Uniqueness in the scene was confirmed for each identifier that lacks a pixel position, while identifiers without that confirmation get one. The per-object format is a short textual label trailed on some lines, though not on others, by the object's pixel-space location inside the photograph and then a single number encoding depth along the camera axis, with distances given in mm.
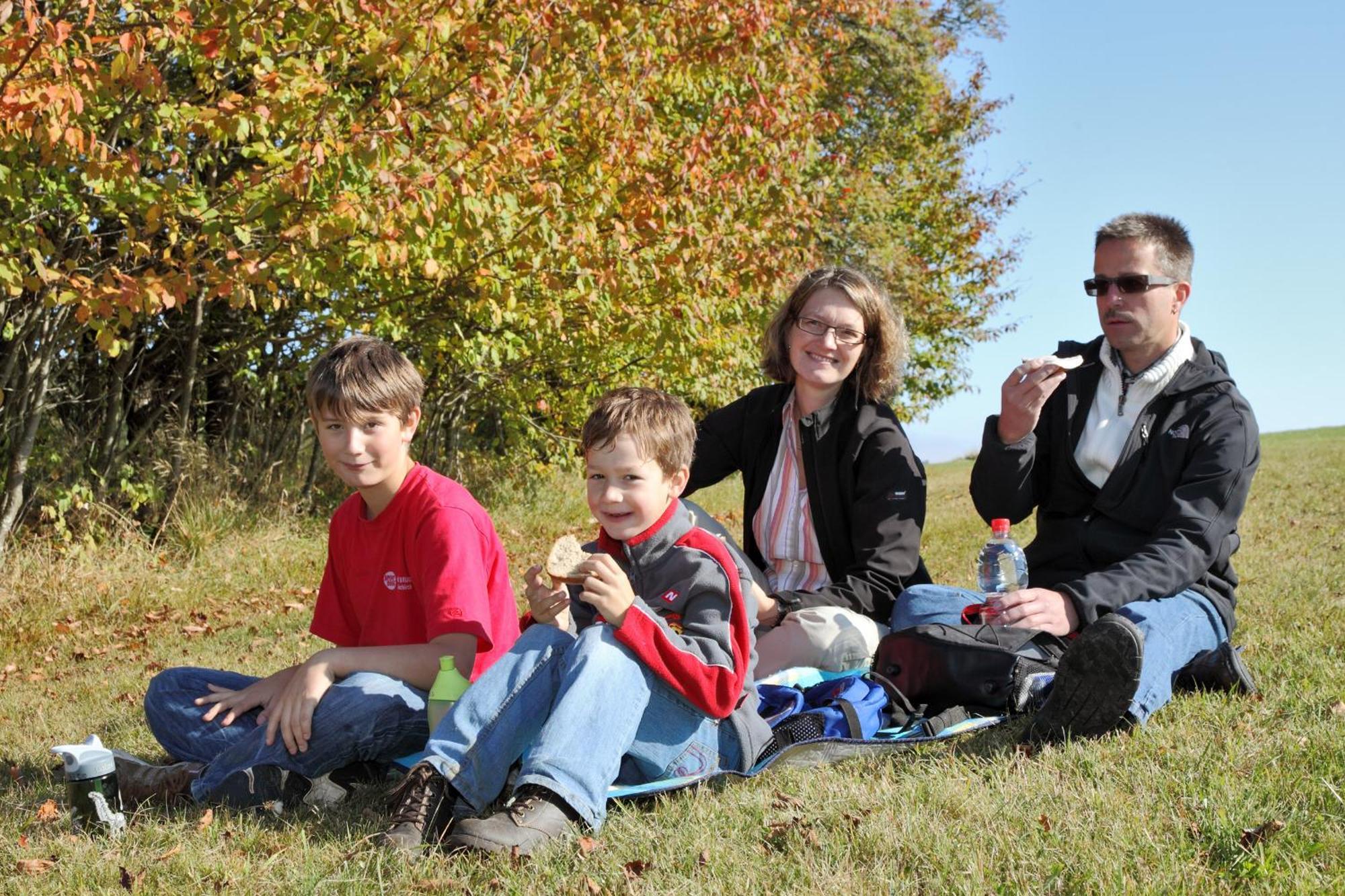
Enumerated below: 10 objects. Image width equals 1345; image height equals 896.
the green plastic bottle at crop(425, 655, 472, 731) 3504
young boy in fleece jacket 3092
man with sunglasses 3912
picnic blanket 3342
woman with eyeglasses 4465
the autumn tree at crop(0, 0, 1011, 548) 6496
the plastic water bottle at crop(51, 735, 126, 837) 3424
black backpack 4051
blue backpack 3779
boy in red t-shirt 3602
